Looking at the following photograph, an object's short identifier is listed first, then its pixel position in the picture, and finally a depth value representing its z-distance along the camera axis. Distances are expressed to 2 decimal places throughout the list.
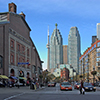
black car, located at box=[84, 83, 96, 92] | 29.68
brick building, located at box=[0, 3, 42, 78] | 47.25
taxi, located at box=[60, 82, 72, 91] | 31.90
